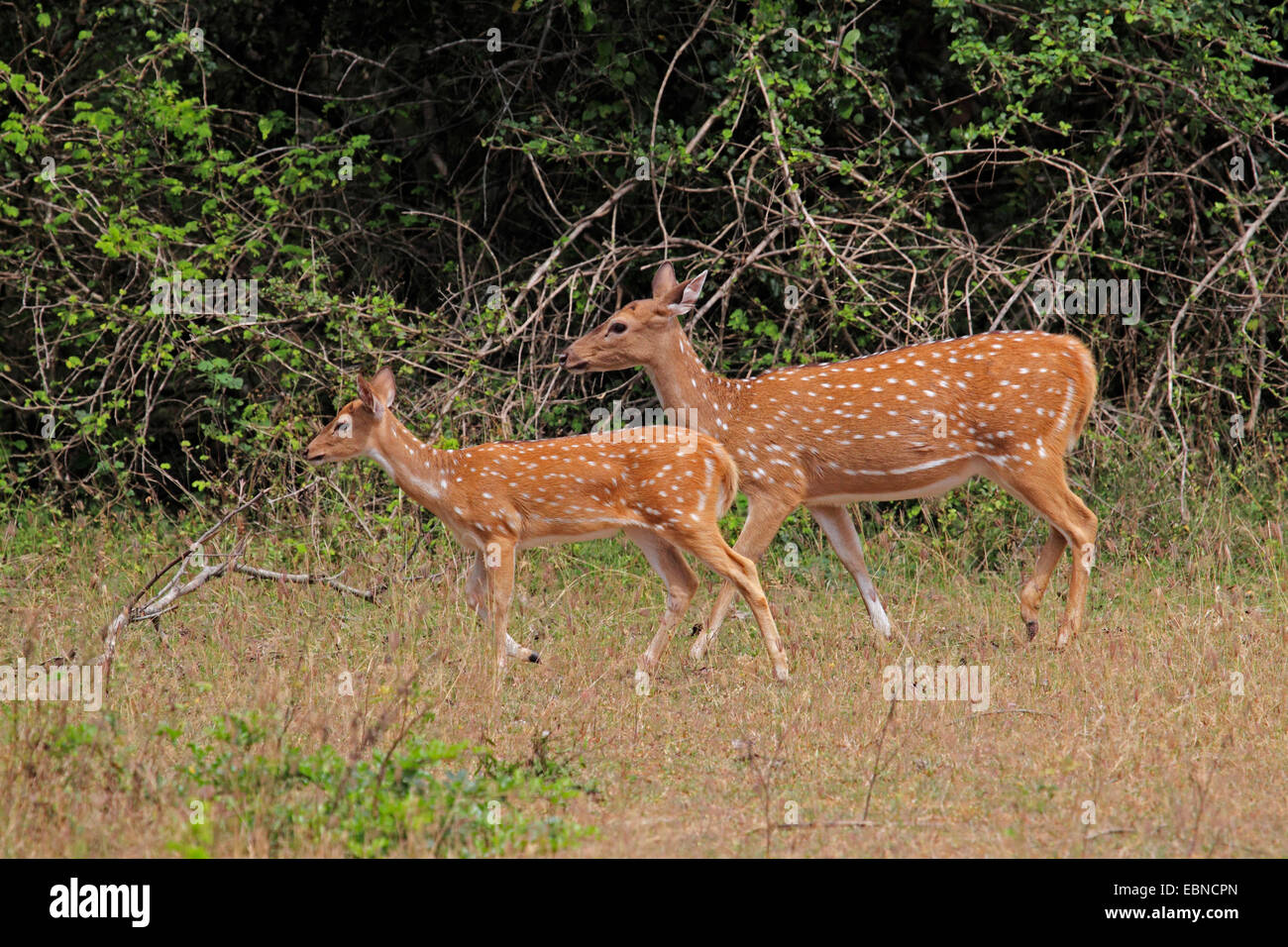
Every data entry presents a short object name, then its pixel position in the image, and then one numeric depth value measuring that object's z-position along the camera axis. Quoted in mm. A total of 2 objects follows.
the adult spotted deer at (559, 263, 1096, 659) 7719
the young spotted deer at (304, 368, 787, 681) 7281
